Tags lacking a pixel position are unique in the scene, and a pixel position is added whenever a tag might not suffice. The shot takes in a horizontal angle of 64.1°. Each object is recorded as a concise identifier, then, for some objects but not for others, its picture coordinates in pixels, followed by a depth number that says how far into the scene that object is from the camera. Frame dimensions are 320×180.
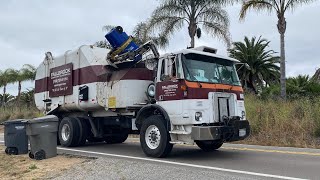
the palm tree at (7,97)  41.36
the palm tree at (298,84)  19.11
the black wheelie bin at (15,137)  7.45
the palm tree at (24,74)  28.99
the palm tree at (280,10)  13.34
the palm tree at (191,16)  15.61
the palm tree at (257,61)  23.53
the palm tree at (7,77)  29.93
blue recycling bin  7.63
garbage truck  6.09
